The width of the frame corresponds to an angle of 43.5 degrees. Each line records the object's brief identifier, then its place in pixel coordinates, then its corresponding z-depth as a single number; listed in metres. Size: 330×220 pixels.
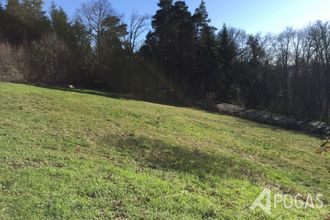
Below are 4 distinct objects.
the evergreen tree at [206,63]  49.28
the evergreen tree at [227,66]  50.12
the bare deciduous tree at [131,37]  55.29
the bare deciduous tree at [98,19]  54.50
